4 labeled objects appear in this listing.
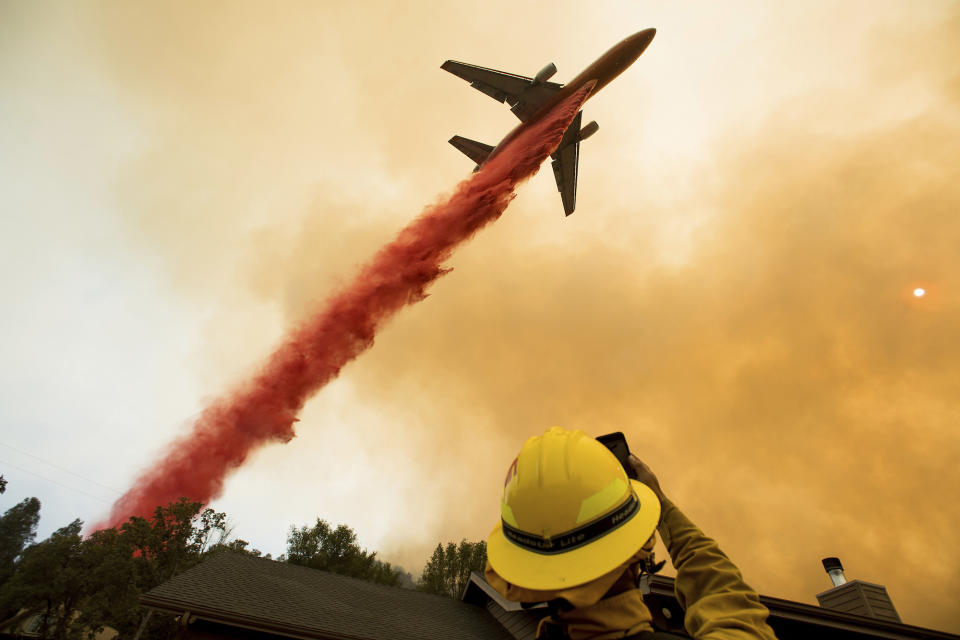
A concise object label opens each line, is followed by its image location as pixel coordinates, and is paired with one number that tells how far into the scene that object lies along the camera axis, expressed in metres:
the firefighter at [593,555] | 1.61
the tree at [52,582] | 23.55
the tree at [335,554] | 43.31
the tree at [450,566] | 45.09
